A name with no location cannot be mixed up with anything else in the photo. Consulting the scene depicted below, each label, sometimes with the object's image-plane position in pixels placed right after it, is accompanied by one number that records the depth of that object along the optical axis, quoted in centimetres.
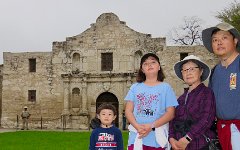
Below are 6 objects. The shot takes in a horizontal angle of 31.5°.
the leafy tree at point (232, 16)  2790
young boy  639
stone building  2780
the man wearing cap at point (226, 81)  525
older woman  540
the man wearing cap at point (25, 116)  2759
